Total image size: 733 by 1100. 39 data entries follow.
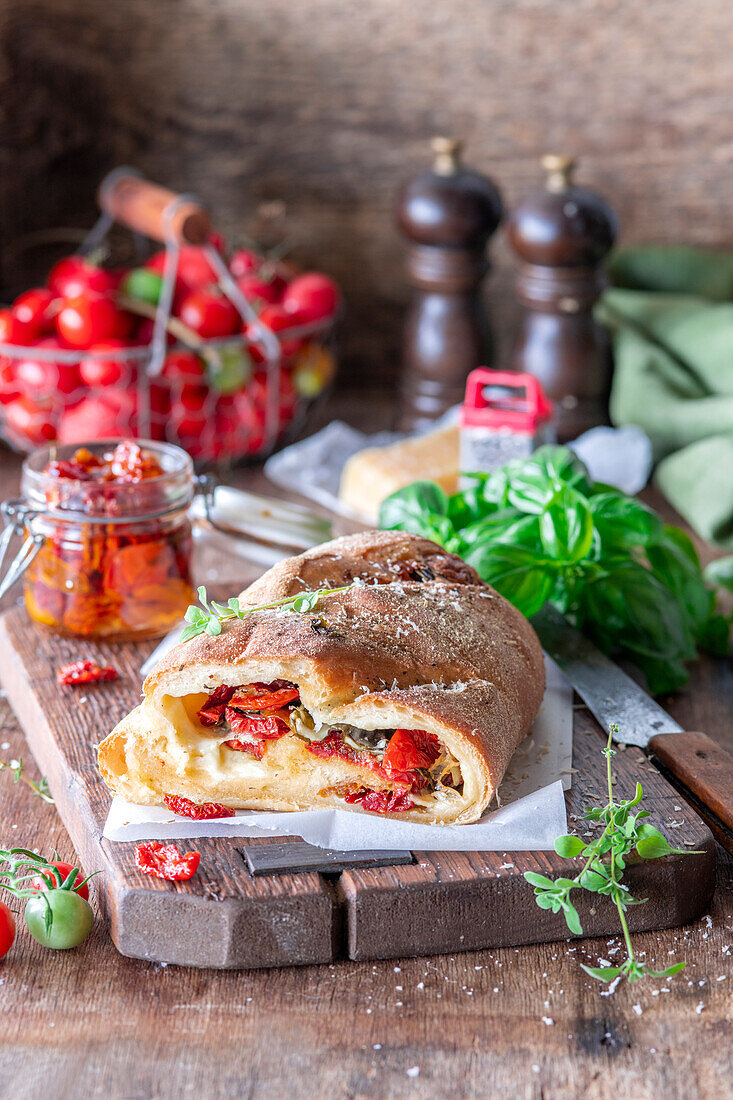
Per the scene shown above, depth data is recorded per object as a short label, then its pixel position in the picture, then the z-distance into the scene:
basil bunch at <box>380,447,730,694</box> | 1.50
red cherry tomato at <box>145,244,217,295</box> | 2.29
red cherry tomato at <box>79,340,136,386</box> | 2.11
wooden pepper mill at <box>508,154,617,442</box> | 2.26
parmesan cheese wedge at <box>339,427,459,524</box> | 2.09
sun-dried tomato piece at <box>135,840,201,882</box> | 1.07
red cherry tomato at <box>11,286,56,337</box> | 2.18
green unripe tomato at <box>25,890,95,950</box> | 1.05
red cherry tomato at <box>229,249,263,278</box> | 2.38
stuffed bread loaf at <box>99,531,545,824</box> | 1.13
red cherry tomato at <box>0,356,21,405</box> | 2.17
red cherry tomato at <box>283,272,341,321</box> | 2.34
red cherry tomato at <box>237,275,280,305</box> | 2.32
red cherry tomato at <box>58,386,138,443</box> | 2.14
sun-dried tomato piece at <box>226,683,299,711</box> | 1.15
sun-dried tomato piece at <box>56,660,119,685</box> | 1.43
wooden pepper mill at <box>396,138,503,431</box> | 2.36
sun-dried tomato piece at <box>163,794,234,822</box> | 1.16
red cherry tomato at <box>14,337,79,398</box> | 2.12
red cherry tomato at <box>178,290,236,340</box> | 2.20
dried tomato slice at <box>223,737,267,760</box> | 1.17
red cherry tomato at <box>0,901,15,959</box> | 1.04
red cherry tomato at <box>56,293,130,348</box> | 2.14
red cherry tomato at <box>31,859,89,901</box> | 1.09
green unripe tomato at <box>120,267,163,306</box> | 2.23
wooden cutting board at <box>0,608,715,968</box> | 1.05
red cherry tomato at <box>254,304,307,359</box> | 2.26
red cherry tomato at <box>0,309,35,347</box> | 2.16
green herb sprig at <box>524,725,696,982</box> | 1.04
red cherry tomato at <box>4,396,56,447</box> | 2.17
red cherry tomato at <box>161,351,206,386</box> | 2.15
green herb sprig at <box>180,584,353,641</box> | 1.18
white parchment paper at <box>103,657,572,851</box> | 1.12
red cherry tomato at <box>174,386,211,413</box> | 2.20
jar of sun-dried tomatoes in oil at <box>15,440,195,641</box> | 1.51
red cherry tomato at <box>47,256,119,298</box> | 2.18
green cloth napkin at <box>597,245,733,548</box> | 2.10
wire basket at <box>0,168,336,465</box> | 2.13
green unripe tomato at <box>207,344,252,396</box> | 2.16
